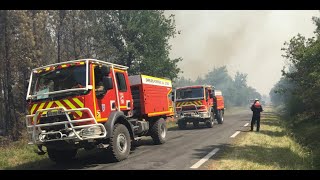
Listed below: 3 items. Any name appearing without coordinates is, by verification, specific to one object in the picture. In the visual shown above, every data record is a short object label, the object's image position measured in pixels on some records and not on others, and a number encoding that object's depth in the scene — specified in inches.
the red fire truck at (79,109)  319.6
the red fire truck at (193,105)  742.5
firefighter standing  657.0
